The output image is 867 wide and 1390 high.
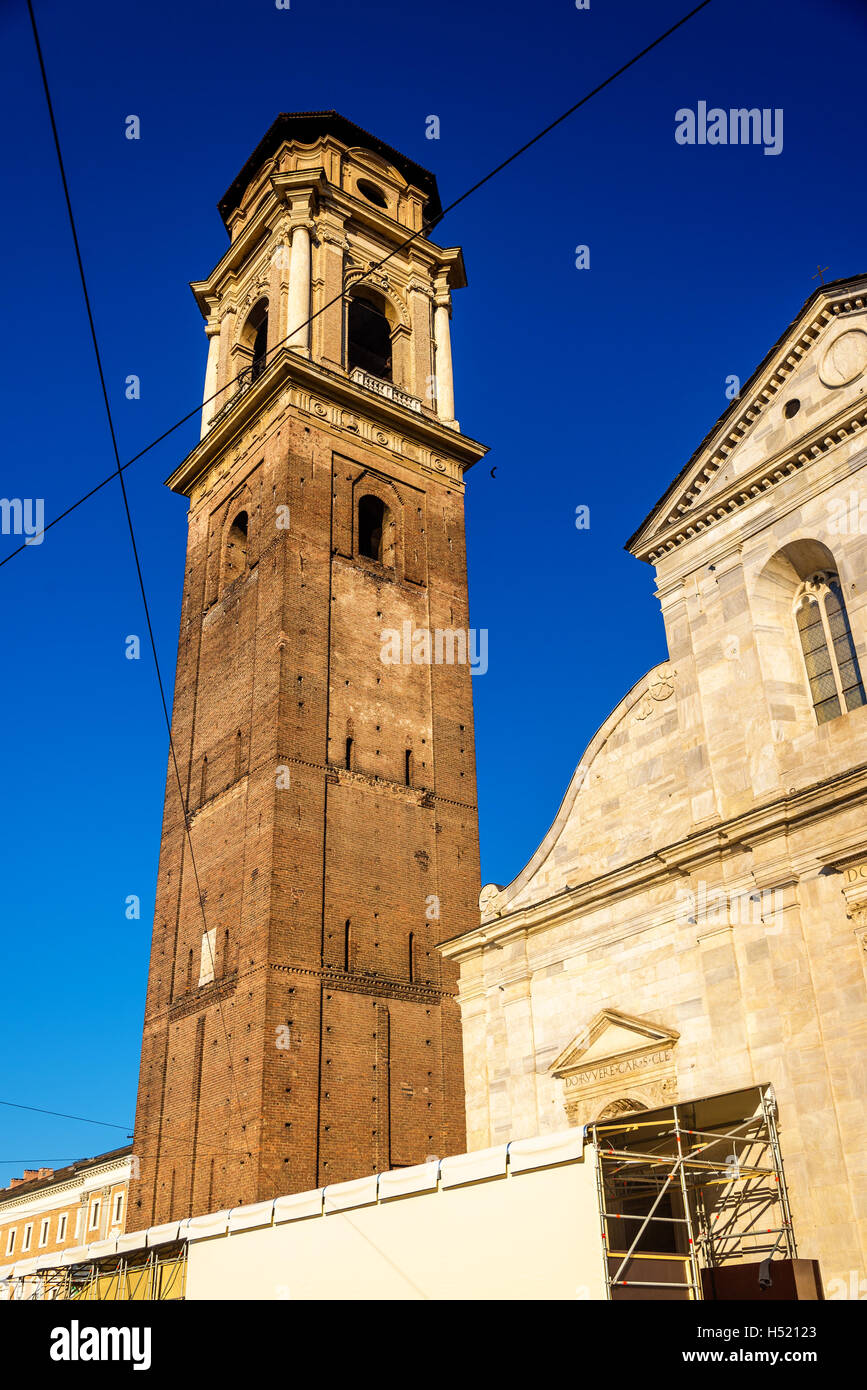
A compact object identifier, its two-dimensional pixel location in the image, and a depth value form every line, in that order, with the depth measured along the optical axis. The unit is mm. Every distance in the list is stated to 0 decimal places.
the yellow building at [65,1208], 51750
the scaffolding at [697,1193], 14500
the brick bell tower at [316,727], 24797
